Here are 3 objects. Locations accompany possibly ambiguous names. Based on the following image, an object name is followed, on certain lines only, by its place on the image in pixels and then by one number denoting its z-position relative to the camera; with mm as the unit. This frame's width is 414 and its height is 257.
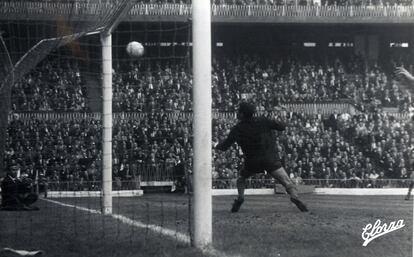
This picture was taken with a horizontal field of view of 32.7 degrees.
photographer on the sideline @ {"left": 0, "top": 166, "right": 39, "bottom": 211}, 15461
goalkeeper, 11277
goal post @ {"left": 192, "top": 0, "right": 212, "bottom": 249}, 7820
